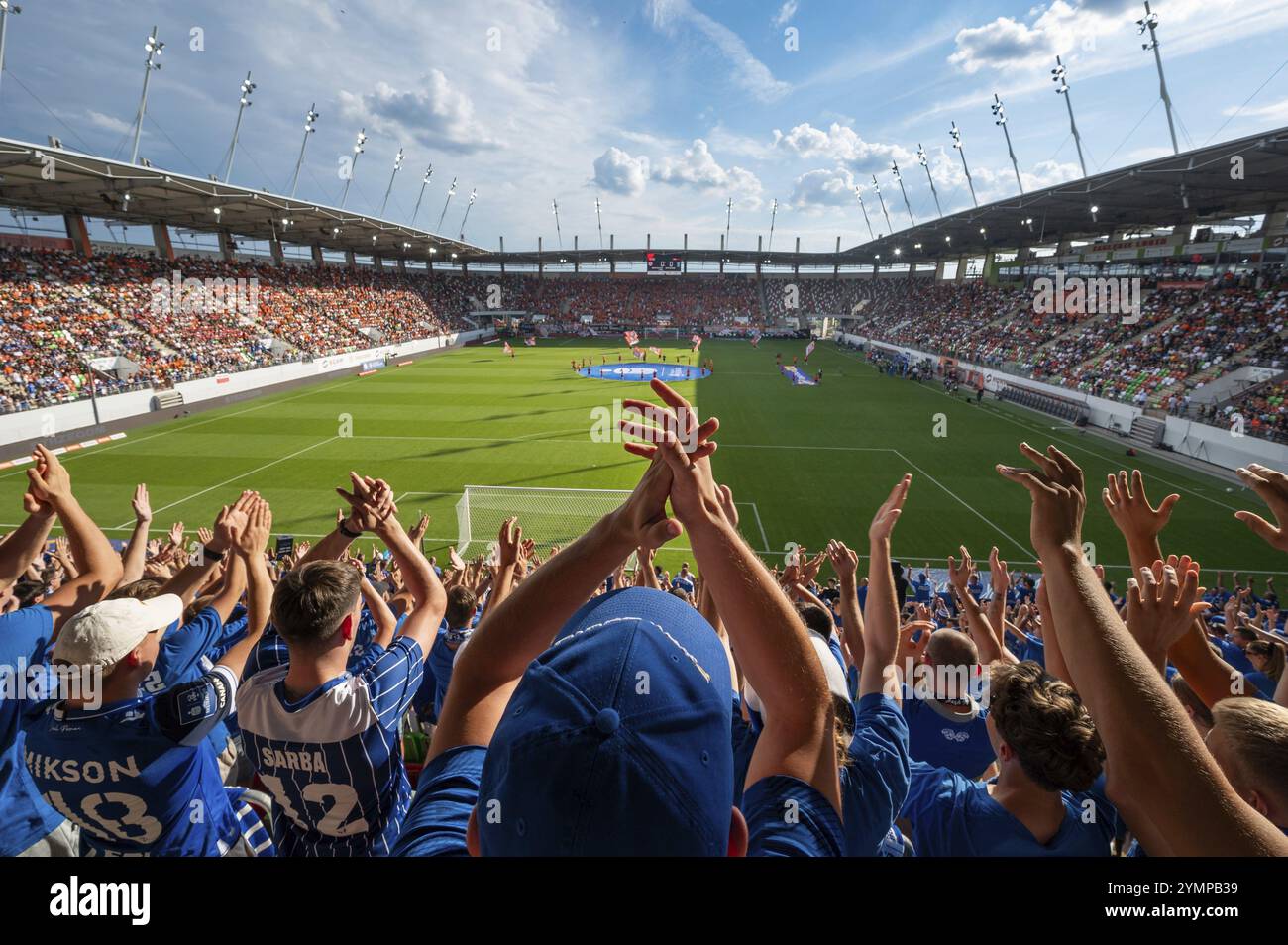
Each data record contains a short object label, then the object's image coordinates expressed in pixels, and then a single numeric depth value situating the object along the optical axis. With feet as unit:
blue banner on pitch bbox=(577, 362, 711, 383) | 142.20
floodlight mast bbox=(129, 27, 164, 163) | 97.60
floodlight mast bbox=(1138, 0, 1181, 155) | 95.98
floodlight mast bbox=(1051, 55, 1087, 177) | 118.90
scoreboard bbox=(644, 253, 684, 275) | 255.06
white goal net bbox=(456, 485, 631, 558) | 55.88
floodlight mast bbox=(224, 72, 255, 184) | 117.60
